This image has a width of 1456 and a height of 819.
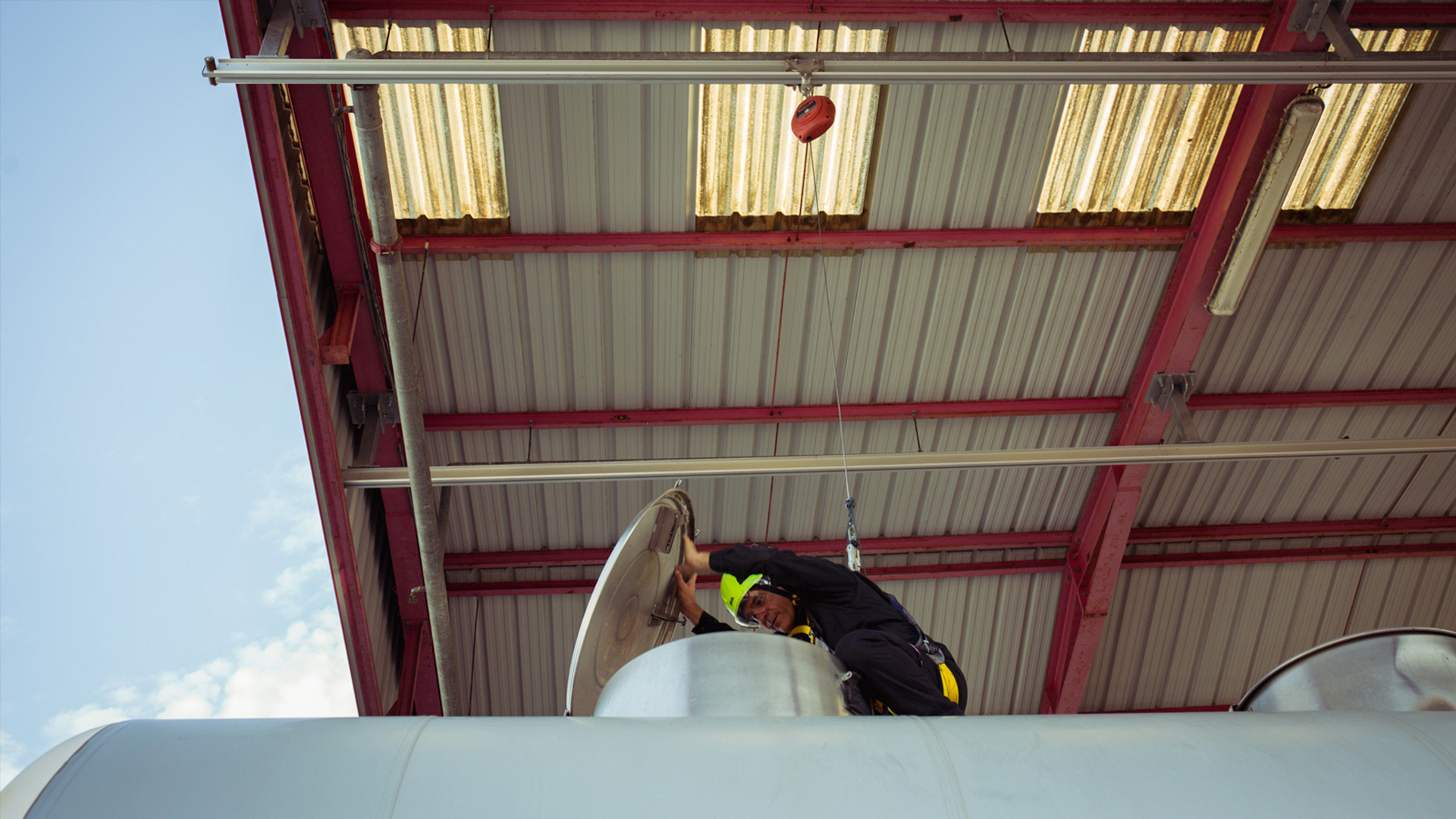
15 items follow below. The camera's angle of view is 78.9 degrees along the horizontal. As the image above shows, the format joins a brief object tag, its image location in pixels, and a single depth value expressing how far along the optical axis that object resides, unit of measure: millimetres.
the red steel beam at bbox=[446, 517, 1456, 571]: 10703
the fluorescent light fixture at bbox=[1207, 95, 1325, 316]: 7414
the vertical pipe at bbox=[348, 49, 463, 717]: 5688
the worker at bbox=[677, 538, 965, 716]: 3635
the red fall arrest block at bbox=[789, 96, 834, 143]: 6051
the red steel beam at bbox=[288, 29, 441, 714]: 7297
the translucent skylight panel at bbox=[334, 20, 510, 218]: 7520
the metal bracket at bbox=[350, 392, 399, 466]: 8688
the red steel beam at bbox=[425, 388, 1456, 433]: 9656
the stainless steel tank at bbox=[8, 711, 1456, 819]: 2453
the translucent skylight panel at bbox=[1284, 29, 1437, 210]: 8242
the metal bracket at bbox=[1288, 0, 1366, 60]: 6823
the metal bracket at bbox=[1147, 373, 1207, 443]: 9406
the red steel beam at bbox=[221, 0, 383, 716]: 6602
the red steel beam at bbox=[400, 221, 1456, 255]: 8508
